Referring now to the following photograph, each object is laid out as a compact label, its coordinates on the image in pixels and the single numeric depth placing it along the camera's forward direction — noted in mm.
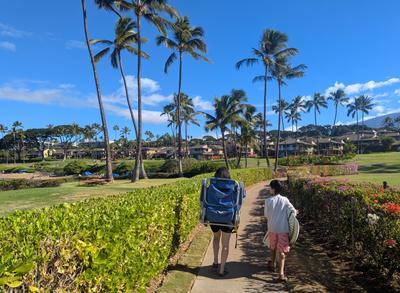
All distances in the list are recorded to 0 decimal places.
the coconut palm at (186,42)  41031
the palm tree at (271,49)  45562
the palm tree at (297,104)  116312
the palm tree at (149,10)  29219
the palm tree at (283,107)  108900
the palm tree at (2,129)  126688
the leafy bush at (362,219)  5438
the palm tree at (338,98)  124250
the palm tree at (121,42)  35531
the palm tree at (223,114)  45906
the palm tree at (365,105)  126188
